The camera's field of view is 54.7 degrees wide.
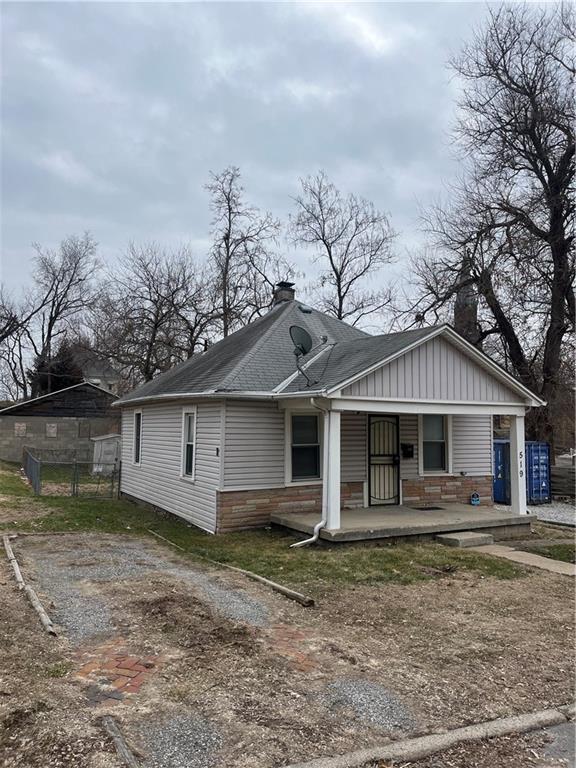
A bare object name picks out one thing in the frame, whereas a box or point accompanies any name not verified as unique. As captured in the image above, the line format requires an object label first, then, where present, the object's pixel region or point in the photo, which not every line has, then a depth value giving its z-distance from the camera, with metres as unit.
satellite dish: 10.60
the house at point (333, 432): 9.48
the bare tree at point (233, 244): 27.62
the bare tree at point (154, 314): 26.19
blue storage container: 15.55
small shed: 22.84
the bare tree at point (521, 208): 17.59
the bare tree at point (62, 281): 40.00
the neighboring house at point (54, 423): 27.80
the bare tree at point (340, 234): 29.41
